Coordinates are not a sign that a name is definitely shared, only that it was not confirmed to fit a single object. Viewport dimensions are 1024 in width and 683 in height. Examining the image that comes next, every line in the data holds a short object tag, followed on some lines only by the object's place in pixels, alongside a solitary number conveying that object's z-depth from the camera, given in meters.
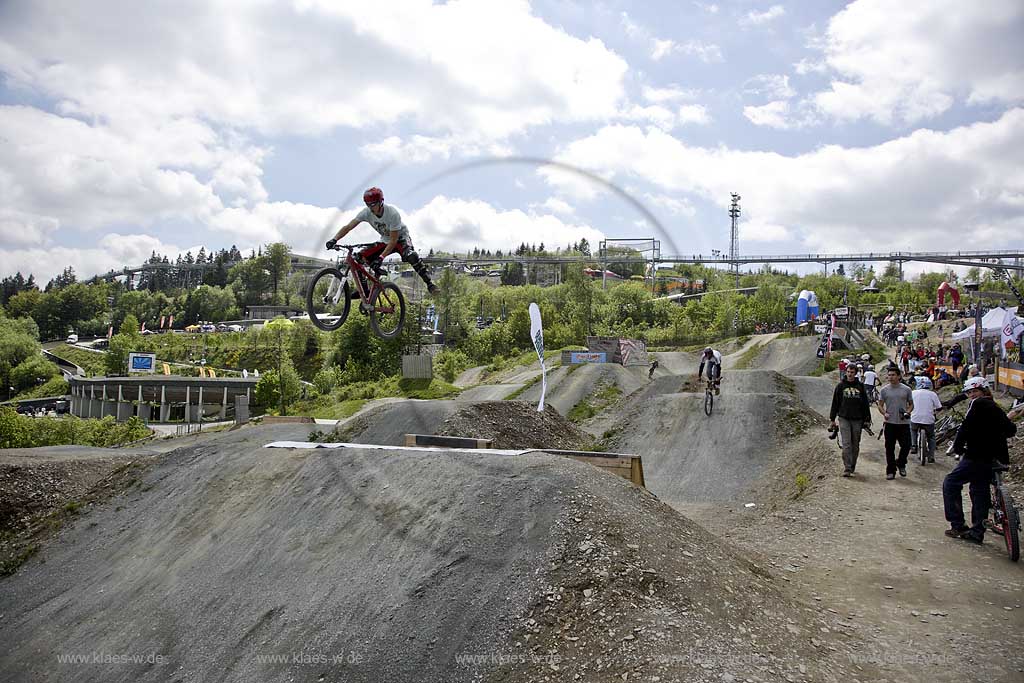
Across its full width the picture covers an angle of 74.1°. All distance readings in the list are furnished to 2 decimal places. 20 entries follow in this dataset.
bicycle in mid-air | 13.96
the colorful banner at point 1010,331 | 21.33
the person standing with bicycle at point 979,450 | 9.21
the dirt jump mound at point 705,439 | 18.48
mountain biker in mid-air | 13.26
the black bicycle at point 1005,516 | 9.05
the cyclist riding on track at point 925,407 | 14.38
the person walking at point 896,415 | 13.73
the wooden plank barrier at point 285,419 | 26.96
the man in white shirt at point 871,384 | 23.53
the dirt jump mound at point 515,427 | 21.56
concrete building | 61.28
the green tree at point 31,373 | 105.50
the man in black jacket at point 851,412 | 13.82
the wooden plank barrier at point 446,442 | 15.40
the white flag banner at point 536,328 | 24.80
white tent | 21.91
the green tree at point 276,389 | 50.22
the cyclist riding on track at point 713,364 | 24.48
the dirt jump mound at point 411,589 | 6.74
